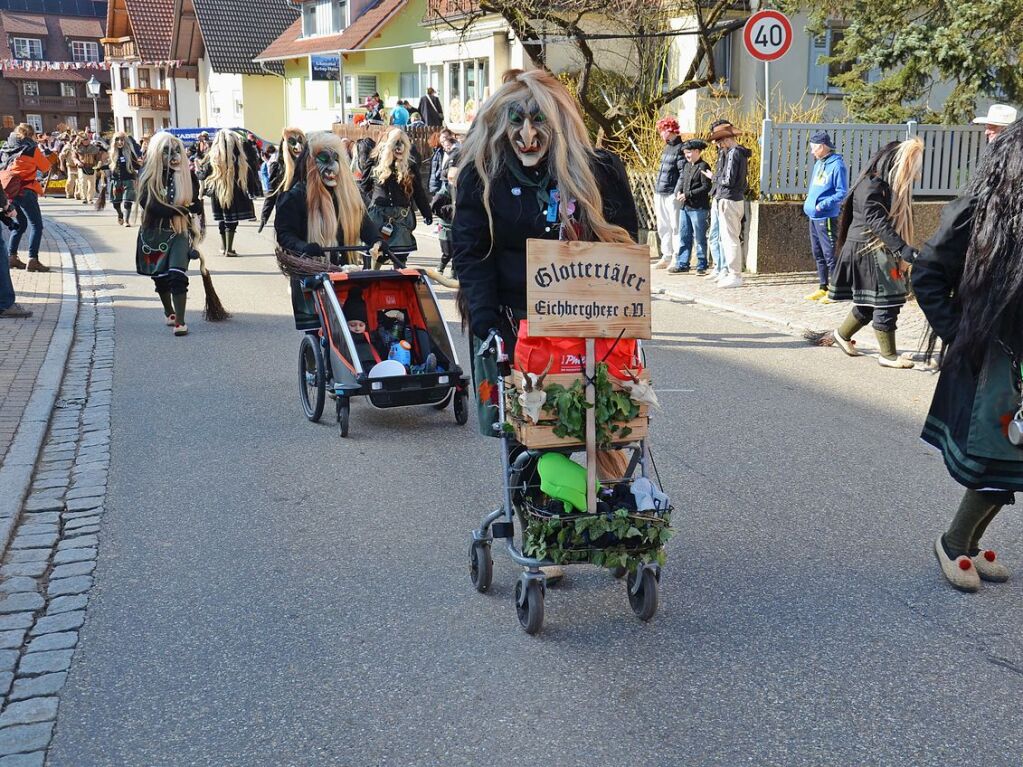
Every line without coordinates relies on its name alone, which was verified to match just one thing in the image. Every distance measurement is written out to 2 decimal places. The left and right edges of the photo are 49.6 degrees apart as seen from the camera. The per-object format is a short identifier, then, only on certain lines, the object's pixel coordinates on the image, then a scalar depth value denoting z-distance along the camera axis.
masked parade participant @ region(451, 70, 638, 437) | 4.22
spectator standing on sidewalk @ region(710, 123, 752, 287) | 13.94
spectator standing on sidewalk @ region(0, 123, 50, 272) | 13.50
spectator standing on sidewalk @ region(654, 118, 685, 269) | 15.31
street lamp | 50.59
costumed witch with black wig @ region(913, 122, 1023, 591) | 3.97
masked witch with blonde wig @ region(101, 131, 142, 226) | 23.39
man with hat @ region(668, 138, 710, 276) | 14.58
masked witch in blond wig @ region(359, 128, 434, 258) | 11.59
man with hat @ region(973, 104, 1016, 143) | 8.97
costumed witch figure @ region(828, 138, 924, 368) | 8.58
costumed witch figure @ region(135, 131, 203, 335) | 10.16
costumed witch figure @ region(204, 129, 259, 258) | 17.23
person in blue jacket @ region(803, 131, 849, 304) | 12.49
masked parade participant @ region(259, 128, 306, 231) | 10.23
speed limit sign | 13.26
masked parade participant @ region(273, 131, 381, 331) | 7.83
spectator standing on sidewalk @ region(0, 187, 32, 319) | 11.69
